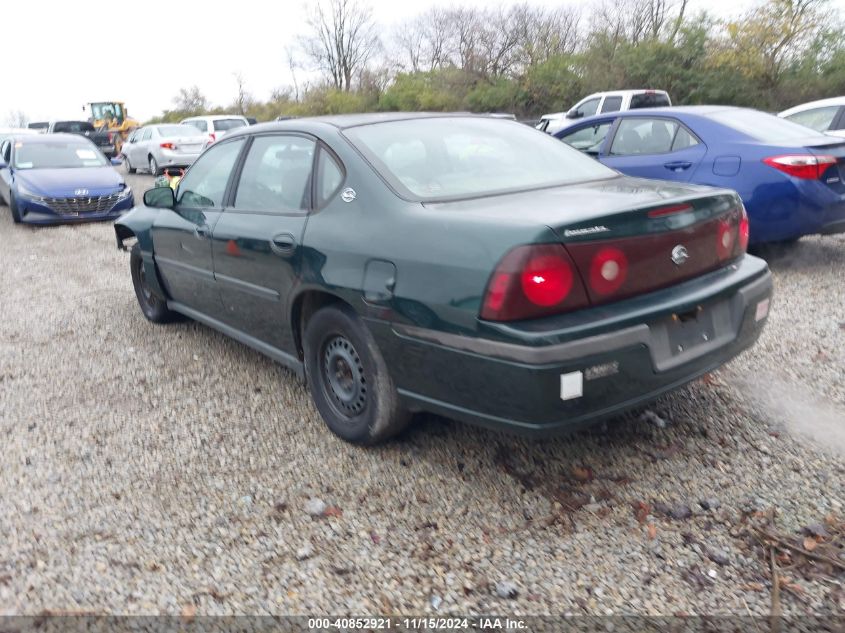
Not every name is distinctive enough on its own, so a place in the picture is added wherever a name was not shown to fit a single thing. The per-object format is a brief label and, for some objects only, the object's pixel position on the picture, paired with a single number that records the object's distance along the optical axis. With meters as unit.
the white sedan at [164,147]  18.78
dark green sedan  2.48
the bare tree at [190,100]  57.62
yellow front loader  34.72
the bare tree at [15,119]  80.40
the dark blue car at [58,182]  10.60
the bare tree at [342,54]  49.78
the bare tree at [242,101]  54.55
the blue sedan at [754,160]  5.63
